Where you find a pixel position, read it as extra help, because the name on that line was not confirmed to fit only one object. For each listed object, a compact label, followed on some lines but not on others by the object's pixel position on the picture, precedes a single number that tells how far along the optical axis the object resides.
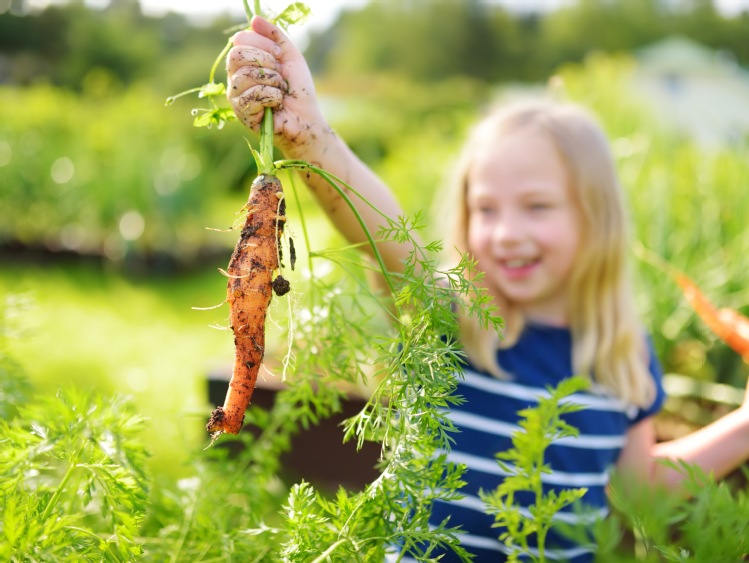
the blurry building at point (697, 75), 33.34
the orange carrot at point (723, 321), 1.55
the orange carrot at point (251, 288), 0.75
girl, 1.43
